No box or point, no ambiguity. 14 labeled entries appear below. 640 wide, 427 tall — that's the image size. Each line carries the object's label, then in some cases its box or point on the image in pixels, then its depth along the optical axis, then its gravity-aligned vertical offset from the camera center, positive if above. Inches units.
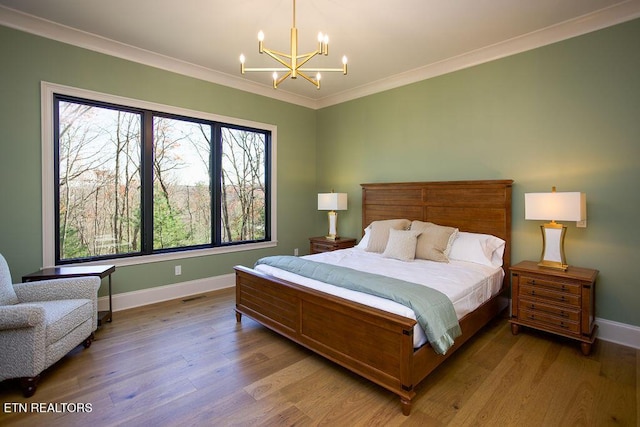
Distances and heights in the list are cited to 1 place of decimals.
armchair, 80.5 -31.8
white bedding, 87.0 -24.1
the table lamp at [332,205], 184.2 +1.3
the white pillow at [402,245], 132.3 -16.1
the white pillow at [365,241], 160.1 -17.4
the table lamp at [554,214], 105.1 -2.6
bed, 77.4 -31.3
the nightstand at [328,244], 179.5 -21.2
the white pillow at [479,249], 128.2 -17.5
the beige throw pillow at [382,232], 148.3 -11.9
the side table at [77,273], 109.8 -23.3
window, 130.6 +13.5
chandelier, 85.2 +43.9
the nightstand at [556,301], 102.0 -32.1
